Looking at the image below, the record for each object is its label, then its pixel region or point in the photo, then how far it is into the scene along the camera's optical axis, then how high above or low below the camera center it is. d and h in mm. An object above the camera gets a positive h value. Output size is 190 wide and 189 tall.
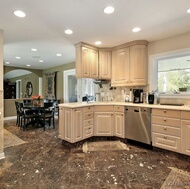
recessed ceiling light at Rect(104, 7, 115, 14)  2072 +1280
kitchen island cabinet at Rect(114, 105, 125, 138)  3340 -687
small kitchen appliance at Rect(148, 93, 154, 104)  3295 -105
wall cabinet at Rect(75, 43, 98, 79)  3553 +860
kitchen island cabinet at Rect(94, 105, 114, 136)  3494 -692
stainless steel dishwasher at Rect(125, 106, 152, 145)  2936 -676
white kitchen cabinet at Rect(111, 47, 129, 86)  3631 +718
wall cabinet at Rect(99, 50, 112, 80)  3961 +845
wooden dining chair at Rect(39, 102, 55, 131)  4580 -630
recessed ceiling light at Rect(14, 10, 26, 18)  2151 +1275
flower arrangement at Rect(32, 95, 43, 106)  4906 -252
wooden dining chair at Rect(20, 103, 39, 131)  4531 -707
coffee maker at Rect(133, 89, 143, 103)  3521 -61
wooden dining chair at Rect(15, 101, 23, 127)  4786 -713
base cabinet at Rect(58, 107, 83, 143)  3047 -693
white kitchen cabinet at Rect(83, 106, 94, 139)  3291 -687
